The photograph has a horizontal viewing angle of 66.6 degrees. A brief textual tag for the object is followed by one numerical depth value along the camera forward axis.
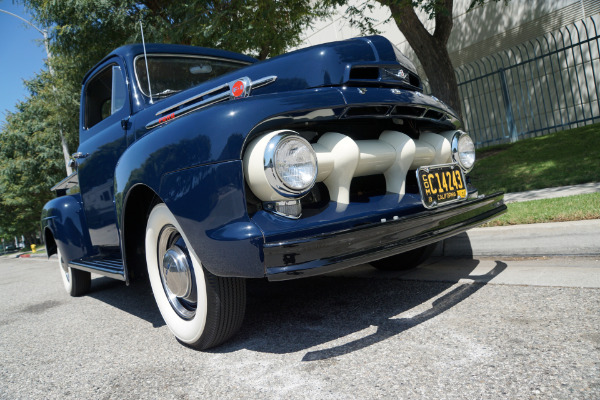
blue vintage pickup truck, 1.99
